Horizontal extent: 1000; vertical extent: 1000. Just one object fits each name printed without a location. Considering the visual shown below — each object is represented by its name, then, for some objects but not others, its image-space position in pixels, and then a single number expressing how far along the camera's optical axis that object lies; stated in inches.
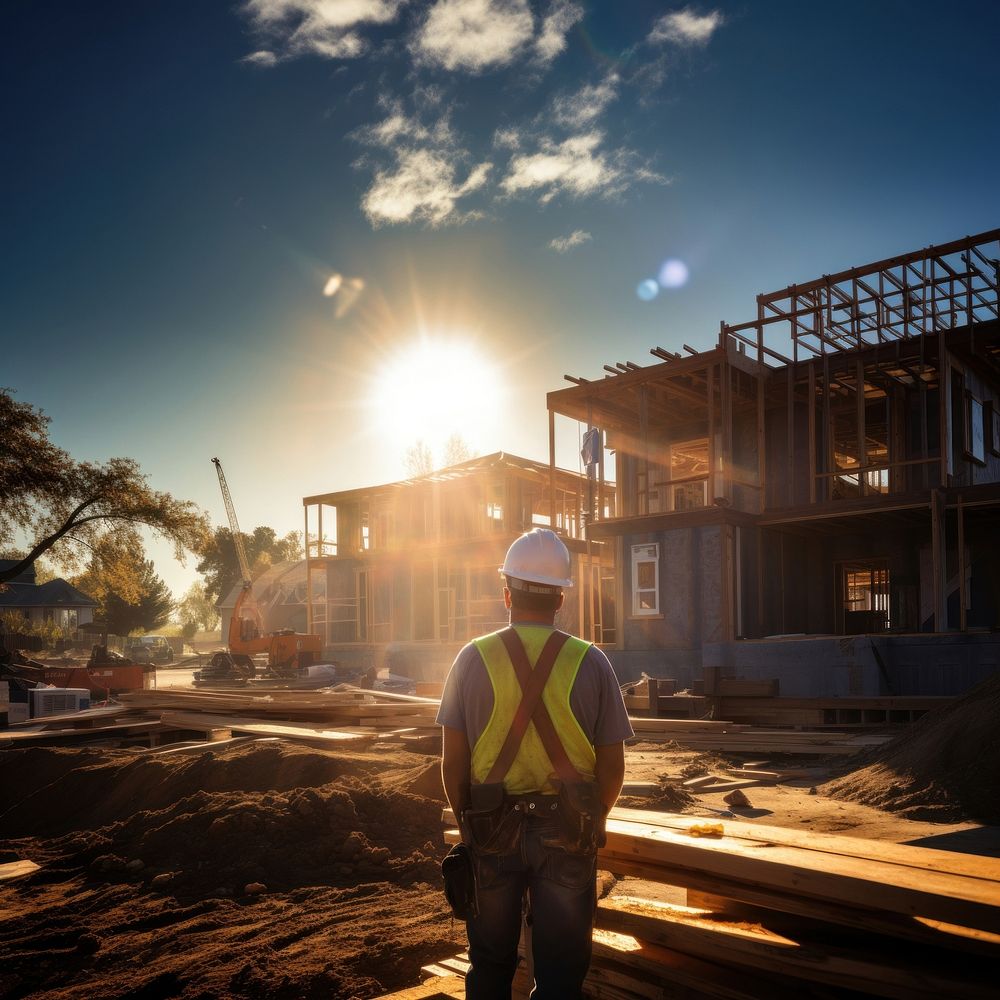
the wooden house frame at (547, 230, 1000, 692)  733.9
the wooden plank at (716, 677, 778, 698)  589.9
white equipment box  755.4
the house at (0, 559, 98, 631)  2992.1
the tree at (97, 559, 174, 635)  2741.1
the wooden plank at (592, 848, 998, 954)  120.0
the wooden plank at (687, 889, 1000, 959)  118.1
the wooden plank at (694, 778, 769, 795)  389.3
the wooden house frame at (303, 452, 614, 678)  1363.2
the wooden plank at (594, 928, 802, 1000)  138.9
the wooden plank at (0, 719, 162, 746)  546.9
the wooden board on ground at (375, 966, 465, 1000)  164.1
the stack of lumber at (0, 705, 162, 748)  555.5
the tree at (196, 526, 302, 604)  3314.5
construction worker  123.3
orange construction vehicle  1359.5
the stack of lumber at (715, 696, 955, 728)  535.2
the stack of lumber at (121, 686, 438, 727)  560.7
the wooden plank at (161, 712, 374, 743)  479.6
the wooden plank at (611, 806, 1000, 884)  135.1
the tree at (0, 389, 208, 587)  1179.3
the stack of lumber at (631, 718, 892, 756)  472.7
